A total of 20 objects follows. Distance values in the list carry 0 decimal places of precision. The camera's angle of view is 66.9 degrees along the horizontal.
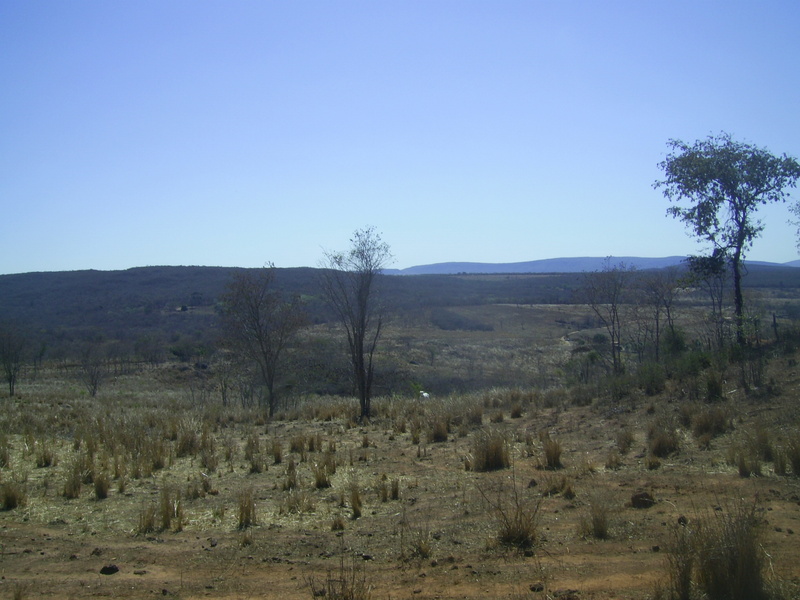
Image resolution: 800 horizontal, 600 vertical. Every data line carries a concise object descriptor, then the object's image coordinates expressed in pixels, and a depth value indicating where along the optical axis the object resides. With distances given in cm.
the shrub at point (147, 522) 721
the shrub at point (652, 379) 1583
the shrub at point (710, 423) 1082
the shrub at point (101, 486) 874
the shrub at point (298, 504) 793
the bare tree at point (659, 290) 2622
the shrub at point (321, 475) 929
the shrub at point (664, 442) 995
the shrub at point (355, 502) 770
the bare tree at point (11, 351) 2903
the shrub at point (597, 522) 629
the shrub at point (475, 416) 1537
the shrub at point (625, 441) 1062
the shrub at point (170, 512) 737
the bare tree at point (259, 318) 2534
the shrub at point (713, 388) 1364
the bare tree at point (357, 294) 2142
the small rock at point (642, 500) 720
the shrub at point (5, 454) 1041
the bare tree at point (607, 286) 2511
